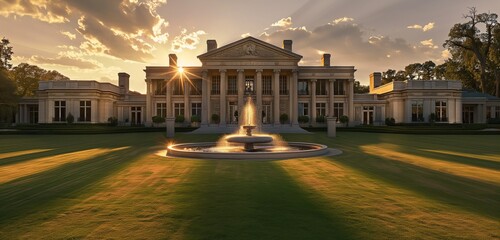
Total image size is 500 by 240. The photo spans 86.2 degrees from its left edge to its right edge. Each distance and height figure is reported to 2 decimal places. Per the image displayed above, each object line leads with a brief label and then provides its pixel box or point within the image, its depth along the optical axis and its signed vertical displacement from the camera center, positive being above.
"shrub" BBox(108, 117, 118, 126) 44.31 -0.16
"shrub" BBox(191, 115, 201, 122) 44.03 +0.41
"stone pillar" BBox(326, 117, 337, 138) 29.11 -0.74
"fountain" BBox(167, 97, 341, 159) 13.03 -1.74
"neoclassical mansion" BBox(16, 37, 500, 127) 42.00 +4.41
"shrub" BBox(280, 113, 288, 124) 43.09 +0.38
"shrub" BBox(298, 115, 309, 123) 44.81 +0.31
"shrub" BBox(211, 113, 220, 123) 43.59 +0.40
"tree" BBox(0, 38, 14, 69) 58.44 +15.15
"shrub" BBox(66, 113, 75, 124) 46.25 +0.28
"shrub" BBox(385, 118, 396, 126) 43.53 -0.29
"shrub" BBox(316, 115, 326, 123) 45.81 +0.23
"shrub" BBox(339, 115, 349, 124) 45.16 +0.22
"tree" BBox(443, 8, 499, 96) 54.75 +17.64
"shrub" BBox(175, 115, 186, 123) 45.09 +0.25
